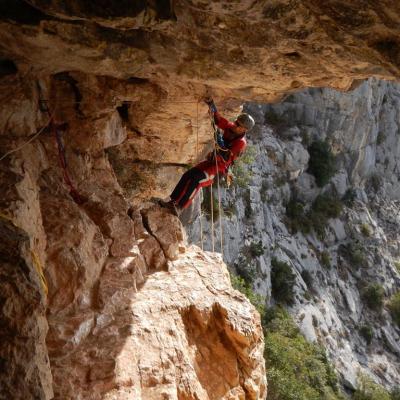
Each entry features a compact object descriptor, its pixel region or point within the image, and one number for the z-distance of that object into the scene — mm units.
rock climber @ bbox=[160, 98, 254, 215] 6348
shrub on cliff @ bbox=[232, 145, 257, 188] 20591
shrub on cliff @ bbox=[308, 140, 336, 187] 28203
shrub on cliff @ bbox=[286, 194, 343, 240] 26828
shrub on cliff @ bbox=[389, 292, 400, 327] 26828
